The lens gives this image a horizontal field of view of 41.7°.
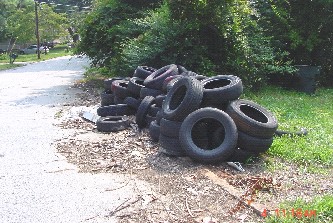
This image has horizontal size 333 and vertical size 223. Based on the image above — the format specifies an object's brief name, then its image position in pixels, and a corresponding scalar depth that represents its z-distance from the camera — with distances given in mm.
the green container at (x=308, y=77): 13500
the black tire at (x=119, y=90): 9961
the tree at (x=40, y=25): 49031
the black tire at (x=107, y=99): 10617
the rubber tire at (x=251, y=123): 6270
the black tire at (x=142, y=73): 10617
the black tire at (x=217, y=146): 6164
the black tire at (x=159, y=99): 8334
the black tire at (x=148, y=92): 9068
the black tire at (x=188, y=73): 9125
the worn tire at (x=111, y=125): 8628
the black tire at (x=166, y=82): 8744
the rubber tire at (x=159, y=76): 9167
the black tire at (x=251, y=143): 6266
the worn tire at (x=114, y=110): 9594
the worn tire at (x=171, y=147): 6594
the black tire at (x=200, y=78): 8312
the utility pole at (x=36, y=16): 43425
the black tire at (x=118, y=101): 10076
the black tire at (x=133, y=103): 9625
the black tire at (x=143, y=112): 8539
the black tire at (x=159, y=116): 7501
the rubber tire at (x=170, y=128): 6695
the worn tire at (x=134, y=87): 9673
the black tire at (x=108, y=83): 11156
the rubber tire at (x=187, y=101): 6676
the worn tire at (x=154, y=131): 7488
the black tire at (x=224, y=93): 6855
